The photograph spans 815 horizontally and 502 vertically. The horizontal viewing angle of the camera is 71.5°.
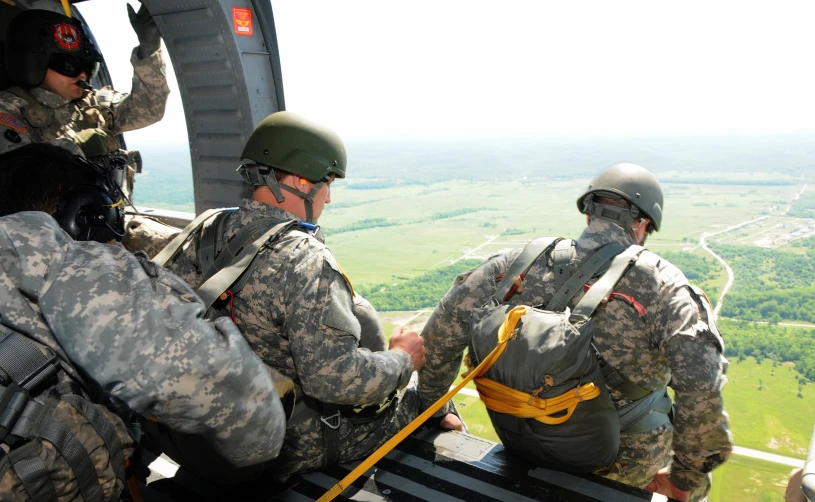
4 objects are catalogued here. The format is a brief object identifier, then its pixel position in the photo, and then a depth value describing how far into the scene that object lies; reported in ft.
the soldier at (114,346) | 4.00
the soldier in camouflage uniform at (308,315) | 6.76
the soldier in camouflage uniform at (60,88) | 11.77
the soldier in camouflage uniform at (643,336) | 7.34
